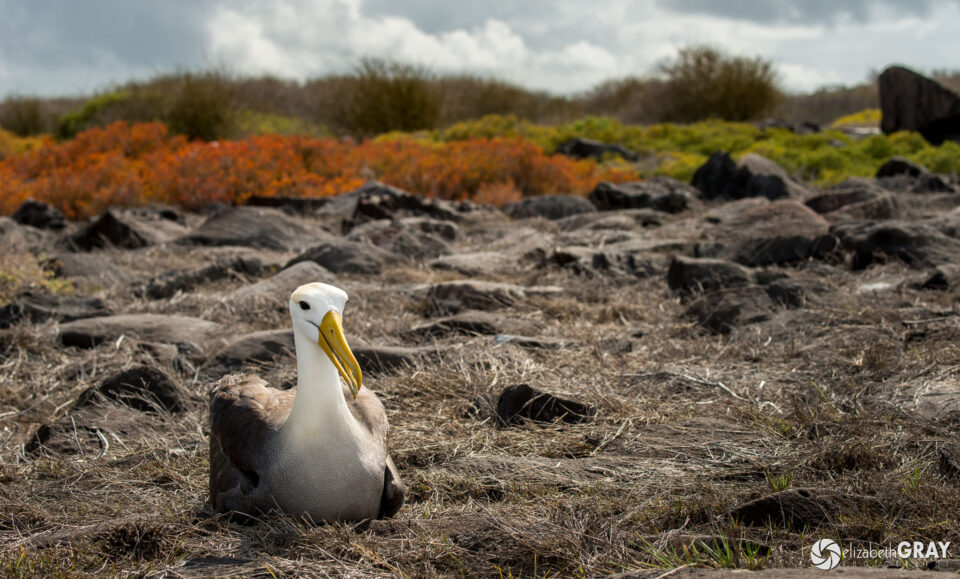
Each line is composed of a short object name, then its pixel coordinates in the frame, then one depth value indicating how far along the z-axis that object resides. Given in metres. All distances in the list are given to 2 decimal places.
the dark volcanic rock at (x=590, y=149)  18.66
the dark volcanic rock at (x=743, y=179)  12.38
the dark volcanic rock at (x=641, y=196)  12.15
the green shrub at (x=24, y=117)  28.52
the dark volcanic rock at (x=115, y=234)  9.62
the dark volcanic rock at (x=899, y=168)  13.97
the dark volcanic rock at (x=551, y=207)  11.80
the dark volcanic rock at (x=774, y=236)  8.03
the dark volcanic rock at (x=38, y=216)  10.95
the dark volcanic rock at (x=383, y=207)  10.77
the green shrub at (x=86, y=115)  24.95
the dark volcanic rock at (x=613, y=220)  10.45
